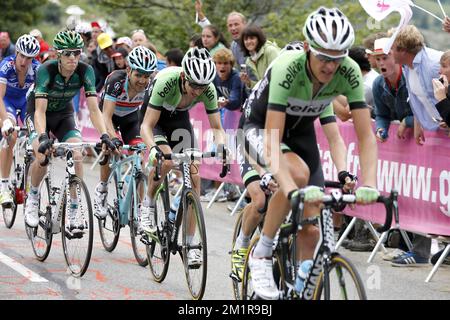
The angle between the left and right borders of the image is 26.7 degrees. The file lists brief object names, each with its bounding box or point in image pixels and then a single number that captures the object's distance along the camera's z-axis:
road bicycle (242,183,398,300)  5.46
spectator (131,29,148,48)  16.38
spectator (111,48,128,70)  16.17
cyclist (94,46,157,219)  9.76
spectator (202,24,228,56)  14.33
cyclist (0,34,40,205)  11.21
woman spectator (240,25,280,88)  12.55
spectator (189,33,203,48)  14.63
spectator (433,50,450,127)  8.88
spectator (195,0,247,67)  14.30
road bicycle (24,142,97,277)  8.83
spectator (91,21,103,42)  18.66
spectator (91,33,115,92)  17.29
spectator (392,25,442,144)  9.45
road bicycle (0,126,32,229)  11.34
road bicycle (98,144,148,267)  9.57
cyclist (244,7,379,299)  5.86
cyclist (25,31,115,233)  9.49
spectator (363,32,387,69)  10.55
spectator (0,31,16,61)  20.23
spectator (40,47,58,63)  18.40
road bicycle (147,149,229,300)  7.88
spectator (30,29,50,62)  19.58
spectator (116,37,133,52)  16.84
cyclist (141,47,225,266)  8.10
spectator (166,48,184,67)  14.98
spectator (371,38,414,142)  9.96
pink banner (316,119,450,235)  9.20
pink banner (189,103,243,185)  13.32
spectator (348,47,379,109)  11.30
